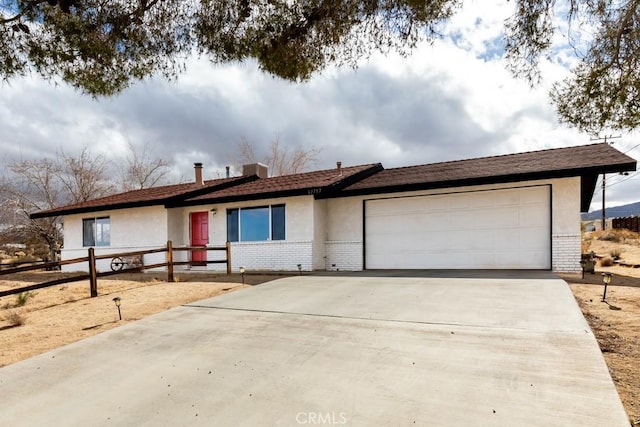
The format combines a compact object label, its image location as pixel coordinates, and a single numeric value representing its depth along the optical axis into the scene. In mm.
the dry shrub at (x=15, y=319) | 6242
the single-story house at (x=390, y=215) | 9539
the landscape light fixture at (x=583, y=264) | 8597
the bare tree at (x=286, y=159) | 29141
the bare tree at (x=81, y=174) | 22375
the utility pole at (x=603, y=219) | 33853
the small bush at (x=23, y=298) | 7990
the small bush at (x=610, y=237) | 21117
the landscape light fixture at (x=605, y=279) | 5841
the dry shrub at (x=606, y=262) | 11469
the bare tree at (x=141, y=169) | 26234
